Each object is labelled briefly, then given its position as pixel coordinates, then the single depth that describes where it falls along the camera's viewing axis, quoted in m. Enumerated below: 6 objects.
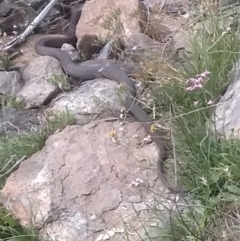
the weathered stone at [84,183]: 2.86
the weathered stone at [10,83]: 4.26
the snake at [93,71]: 3.09
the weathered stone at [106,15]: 4.42
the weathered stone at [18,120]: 3.79
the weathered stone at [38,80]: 4.06
